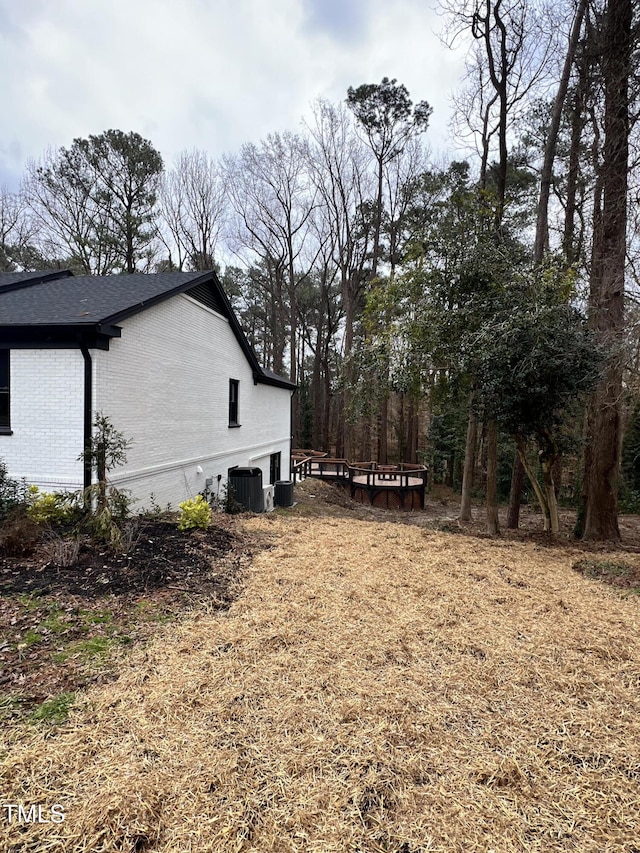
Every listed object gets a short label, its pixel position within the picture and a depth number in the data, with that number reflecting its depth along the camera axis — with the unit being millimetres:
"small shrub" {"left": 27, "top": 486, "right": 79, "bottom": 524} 5583
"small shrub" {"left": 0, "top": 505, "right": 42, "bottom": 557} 4586
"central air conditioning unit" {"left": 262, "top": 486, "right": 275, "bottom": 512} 10638
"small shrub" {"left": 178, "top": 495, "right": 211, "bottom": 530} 5809
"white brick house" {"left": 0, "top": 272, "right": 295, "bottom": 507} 6043
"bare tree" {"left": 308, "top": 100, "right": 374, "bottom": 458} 17625
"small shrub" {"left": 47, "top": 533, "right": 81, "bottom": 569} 4289
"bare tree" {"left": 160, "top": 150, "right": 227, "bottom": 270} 18797
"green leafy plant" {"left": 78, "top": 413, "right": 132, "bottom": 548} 5043
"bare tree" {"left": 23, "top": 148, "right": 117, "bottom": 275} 16812
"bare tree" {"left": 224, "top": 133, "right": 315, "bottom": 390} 18922
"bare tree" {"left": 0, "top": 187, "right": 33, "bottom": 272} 17578
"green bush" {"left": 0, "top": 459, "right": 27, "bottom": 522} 5973
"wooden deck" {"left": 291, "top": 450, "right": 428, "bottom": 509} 15750
